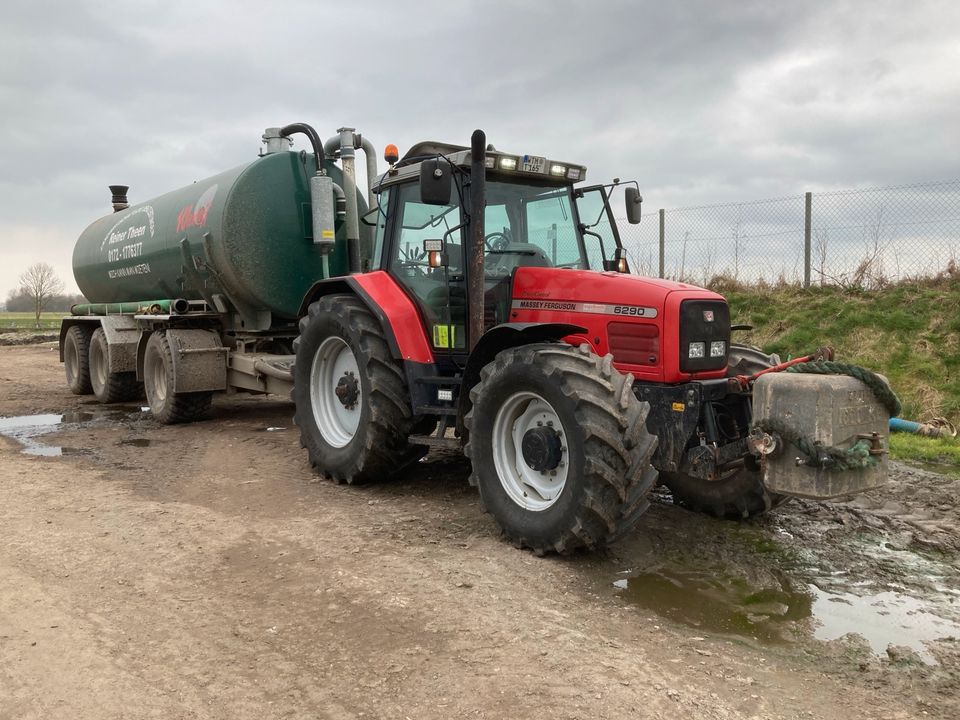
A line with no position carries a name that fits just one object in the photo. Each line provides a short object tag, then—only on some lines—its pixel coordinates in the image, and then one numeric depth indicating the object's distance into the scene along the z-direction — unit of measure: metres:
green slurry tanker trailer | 4.20
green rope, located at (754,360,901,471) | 4.02
